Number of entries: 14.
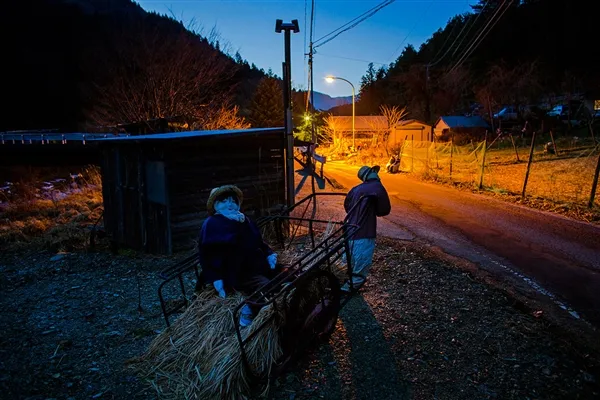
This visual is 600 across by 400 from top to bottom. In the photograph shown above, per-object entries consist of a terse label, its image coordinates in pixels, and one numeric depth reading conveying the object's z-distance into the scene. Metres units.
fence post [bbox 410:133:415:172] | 20.00
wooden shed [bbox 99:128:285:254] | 7.46
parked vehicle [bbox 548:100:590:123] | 33.16
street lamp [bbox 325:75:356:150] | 31.18
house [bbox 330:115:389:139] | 38.47
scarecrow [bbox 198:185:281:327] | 3.22
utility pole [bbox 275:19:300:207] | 8.06
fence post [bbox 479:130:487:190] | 13.38
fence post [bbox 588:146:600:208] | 9.39
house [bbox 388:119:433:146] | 46.22
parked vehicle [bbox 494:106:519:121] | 44.14
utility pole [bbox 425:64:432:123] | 59.98
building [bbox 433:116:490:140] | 41.28
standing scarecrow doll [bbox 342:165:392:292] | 4.87
